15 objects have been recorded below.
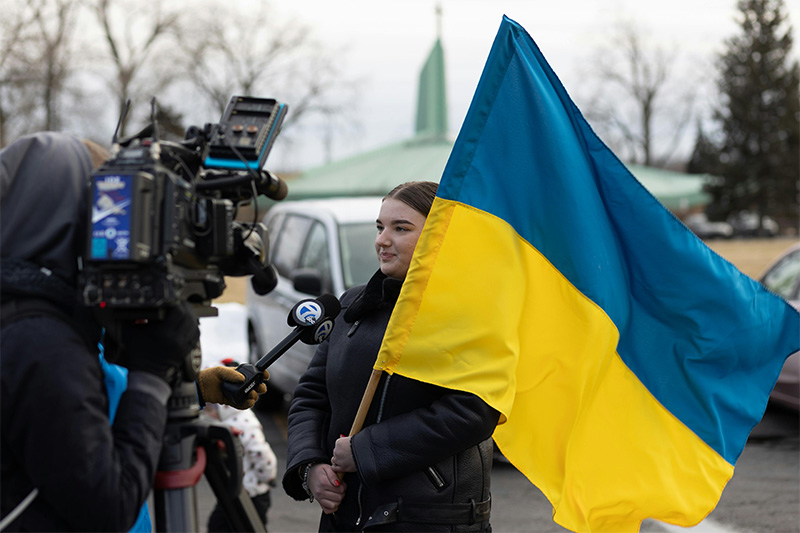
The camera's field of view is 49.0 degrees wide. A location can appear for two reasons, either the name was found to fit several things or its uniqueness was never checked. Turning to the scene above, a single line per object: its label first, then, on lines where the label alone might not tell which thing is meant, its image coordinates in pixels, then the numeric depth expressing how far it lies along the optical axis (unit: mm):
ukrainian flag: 2865
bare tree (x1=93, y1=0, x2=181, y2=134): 29578
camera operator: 1877
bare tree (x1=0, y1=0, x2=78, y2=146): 22703
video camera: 1887
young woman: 2674
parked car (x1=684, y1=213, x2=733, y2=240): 53219
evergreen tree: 47188
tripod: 2152
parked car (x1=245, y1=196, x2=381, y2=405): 7219
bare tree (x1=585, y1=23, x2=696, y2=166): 55094
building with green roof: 26797
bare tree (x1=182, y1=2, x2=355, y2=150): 37969
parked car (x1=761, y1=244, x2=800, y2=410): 7768
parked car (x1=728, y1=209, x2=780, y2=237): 49812
